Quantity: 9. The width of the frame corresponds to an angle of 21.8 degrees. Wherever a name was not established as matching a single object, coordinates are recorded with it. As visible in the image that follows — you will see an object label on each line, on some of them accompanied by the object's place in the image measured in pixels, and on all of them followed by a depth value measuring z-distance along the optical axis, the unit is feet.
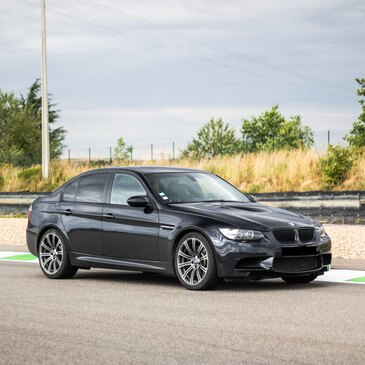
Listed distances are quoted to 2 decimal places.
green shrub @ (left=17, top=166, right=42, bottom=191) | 120.78
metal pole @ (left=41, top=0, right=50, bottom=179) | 122.01
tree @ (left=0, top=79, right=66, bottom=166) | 232.32
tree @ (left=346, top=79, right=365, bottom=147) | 257.89
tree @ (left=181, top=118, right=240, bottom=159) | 415.23
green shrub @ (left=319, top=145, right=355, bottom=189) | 90.79
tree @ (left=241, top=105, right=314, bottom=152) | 377.09
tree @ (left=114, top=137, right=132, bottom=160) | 159.94
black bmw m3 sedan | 35.65
